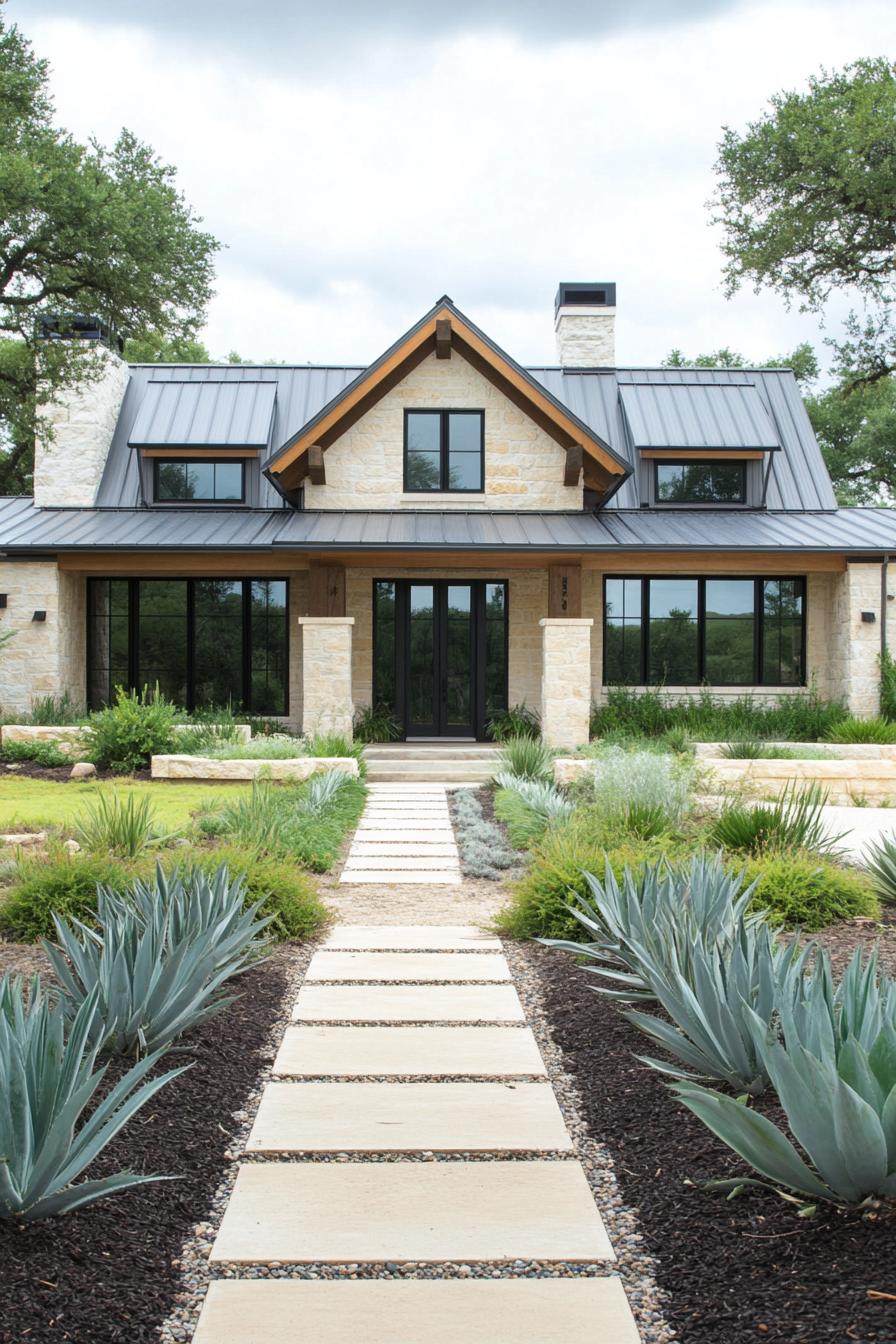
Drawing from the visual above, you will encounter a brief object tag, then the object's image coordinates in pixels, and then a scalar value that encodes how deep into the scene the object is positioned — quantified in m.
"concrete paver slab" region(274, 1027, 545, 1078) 4.07
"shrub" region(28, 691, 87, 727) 15.91
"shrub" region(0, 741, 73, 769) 14.06
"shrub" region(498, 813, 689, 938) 6.08
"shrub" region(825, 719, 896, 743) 14.77
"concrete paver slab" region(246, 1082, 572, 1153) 3.40
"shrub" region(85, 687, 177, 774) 13.92
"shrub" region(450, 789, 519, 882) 8.50
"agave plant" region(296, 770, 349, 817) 10.16
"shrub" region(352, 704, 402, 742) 16.81
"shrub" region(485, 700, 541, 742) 16.81
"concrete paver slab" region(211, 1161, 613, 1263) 2.74
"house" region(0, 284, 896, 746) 16.62
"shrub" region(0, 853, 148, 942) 5.83
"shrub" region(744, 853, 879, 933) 6.12
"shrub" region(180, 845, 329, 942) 6.19
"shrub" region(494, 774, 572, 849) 9.23
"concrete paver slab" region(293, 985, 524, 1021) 4.74
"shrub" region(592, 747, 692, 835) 8.55
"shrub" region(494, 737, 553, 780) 13.02
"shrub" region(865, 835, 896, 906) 6.96
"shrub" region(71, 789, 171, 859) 7.63
